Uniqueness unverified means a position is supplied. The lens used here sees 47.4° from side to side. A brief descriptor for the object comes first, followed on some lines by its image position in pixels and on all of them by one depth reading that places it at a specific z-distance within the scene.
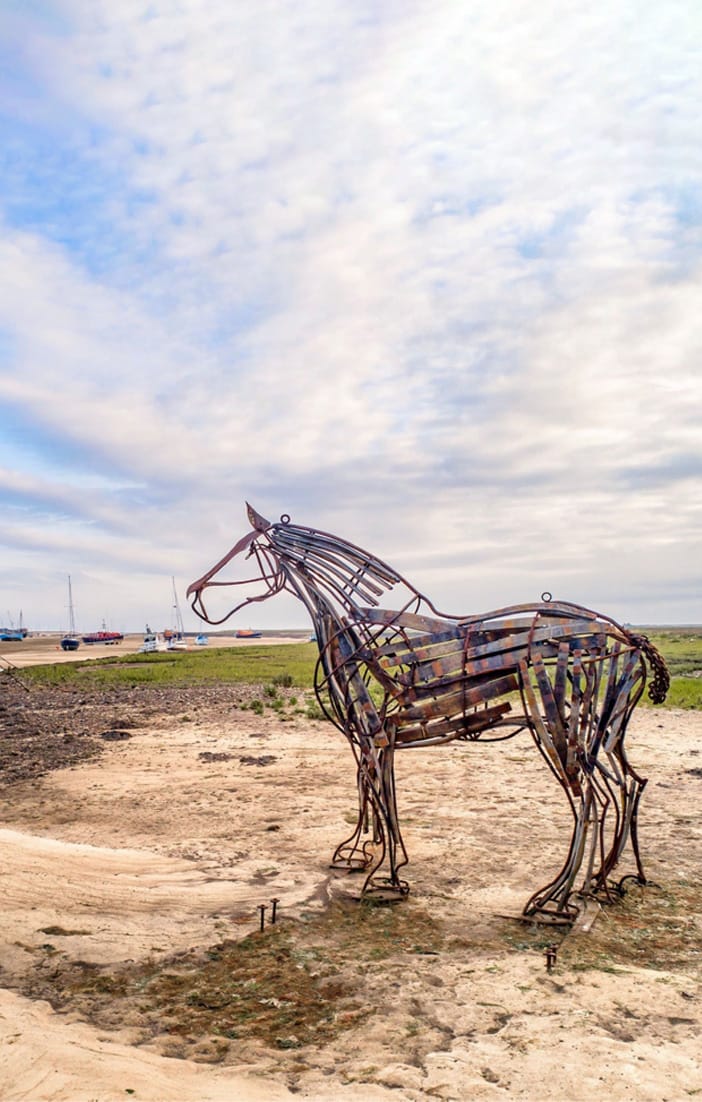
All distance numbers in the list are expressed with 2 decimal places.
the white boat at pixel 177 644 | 78.62
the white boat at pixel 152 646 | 69.36
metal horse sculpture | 6.92
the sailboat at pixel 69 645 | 77.17
